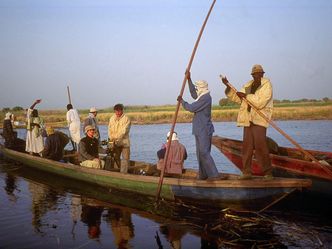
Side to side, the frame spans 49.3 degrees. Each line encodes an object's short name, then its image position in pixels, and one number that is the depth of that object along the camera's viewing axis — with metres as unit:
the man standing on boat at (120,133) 8.51
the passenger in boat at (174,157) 7.55
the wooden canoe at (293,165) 7.20
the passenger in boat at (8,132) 13.04
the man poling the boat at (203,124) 6.61
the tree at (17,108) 69.16
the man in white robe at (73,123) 12.01
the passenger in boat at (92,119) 10.89
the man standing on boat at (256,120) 6.44
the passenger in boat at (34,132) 11.42
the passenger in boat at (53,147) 10.55
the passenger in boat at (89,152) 8.74
